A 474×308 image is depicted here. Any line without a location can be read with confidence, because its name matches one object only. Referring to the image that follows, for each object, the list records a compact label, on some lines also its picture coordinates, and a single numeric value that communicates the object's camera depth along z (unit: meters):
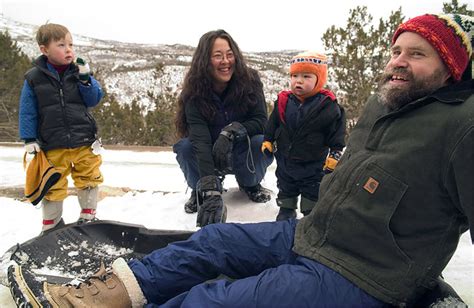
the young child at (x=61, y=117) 2.36
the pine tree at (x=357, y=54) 7.90
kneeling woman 2.57
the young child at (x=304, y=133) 2.35
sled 1.87
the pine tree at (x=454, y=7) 6.04
